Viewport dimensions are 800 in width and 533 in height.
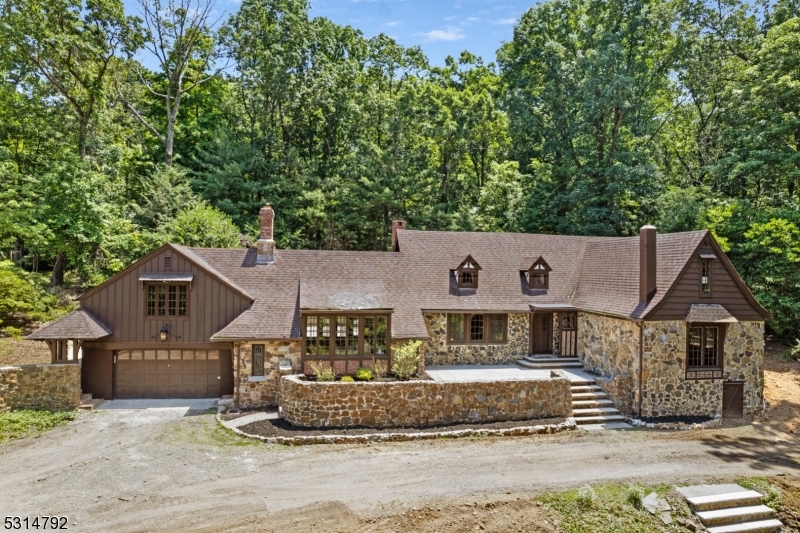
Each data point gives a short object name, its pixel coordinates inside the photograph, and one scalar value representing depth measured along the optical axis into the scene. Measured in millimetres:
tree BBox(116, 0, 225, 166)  29391
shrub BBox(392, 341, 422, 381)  15008
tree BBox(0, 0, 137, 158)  22891
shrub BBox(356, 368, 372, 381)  14812
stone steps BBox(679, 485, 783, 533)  9484
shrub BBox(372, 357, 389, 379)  15234
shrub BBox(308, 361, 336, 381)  14438
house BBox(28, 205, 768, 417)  14938
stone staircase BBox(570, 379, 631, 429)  14156
